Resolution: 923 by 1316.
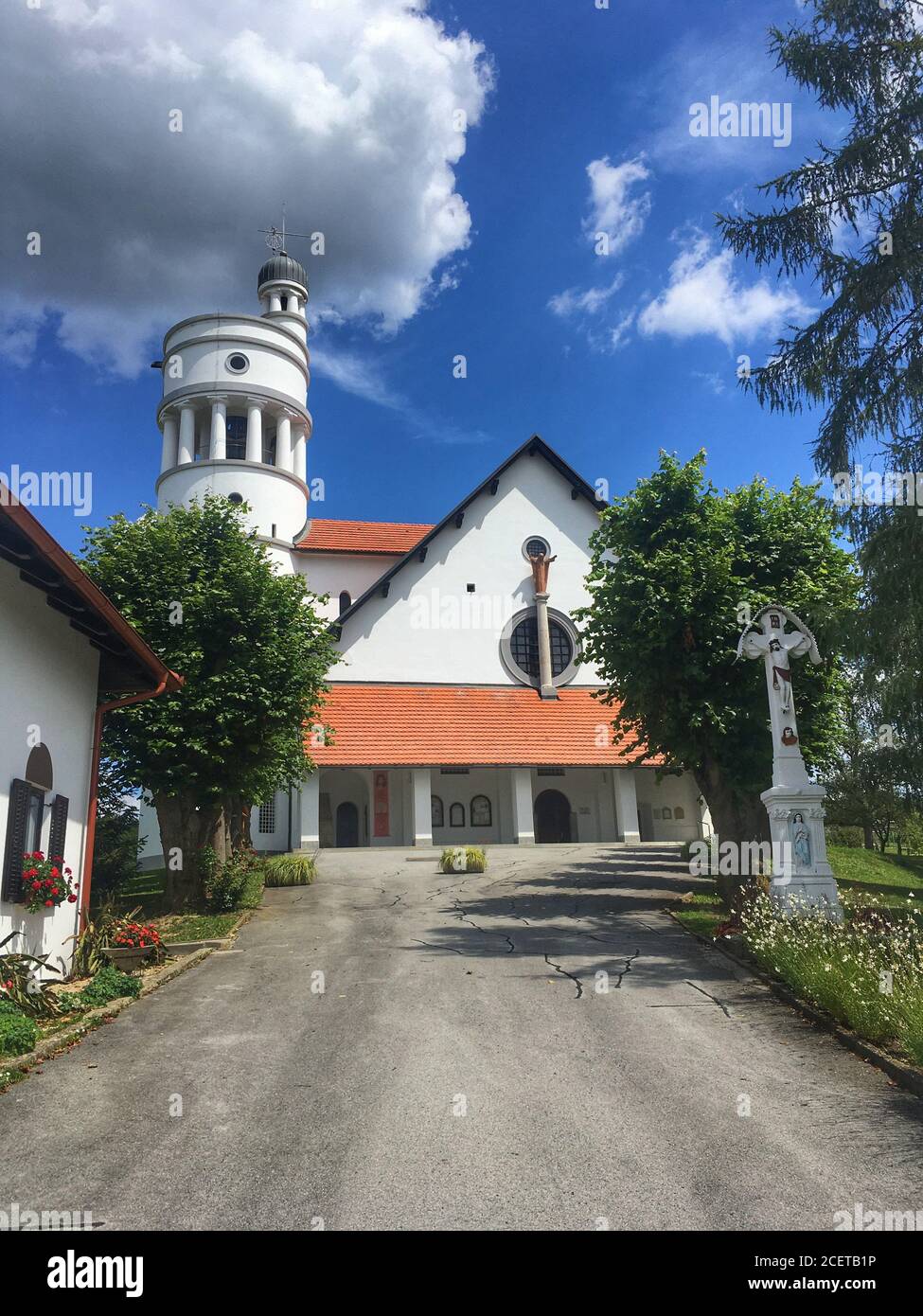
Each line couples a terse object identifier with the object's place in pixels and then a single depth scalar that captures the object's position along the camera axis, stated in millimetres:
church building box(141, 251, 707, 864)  29828
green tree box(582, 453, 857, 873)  16141
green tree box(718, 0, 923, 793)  10109
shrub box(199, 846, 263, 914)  17266
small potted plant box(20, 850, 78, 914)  9352
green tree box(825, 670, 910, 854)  10969
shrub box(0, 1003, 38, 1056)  7547
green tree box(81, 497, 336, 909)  16922
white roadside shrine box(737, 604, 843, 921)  12250
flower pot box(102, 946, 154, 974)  11547
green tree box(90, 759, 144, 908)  18484
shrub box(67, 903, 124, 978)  11242
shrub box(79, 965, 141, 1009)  9711
